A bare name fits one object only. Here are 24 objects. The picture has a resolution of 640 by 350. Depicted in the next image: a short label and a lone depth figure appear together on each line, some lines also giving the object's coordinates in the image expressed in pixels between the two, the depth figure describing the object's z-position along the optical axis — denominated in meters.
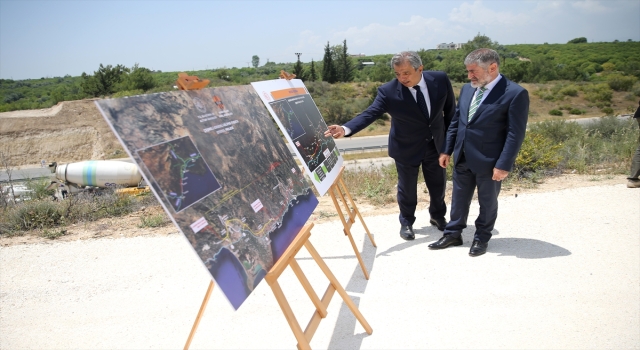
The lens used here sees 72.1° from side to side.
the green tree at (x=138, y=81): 41.72
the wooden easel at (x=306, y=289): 2.53
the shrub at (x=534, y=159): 7.66
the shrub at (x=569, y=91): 39.38
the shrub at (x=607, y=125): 15.48
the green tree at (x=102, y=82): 42.34
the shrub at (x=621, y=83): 40.31
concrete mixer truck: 15.90
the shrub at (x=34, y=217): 6.41
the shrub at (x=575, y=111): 35.52
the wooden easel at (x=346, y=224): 4.18
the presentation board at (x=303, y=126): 3.53
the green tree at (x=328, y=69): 53.81
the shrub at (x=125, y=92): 35.58
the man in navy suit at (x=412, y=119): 4.61
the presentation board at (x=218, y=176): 2.11
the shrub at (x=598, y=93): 37.81
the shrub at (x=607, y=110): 34.31
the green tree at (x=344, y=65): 54.66
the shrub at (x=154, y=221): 6.33
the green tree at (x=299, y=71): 48.39
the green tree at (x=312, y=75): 54.41
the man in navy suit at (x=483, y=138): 4.08
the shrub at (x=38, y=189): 9.38
